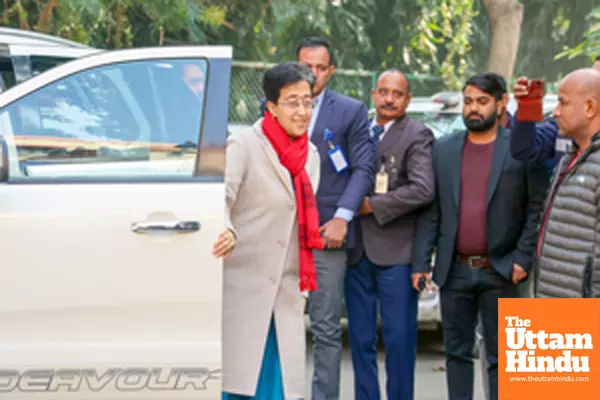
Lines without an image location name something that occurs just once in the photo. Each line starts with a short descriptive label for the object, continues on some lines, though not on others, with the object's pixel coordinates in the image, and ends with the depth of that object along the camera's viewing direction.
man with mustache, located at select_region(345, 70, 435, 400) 5.32
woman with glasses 4.25
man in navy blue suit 5.23
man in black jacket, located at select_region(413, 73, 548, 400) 5.04
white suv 4.17
